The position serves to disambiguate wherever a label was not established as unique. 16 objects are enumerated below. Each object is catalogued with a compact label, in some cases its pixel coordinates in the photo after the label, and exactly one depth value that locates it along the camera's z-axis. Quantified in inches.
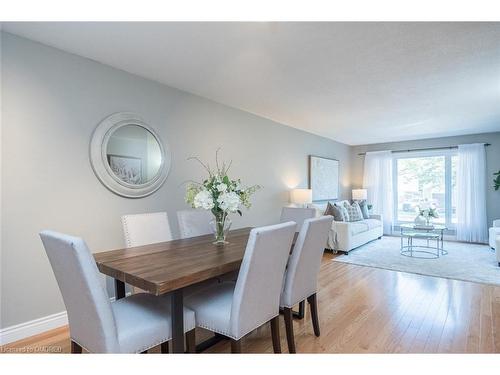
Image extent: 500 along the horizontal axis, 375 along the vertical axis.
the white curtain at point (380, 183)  280.1
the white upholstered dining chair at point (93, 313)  50.1
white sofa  196.5
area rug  152.8
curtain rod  250.0
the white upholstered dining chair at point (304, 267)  78.3
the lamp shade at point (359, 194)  281.6
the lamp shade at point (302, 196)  197.9
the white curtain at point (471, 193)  235.0
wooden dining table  56.8
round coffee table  193.5
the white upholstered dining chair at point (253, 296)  61.1
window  254.8
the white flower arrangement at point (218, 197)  84.4
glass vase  89.3
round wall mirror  105.0
